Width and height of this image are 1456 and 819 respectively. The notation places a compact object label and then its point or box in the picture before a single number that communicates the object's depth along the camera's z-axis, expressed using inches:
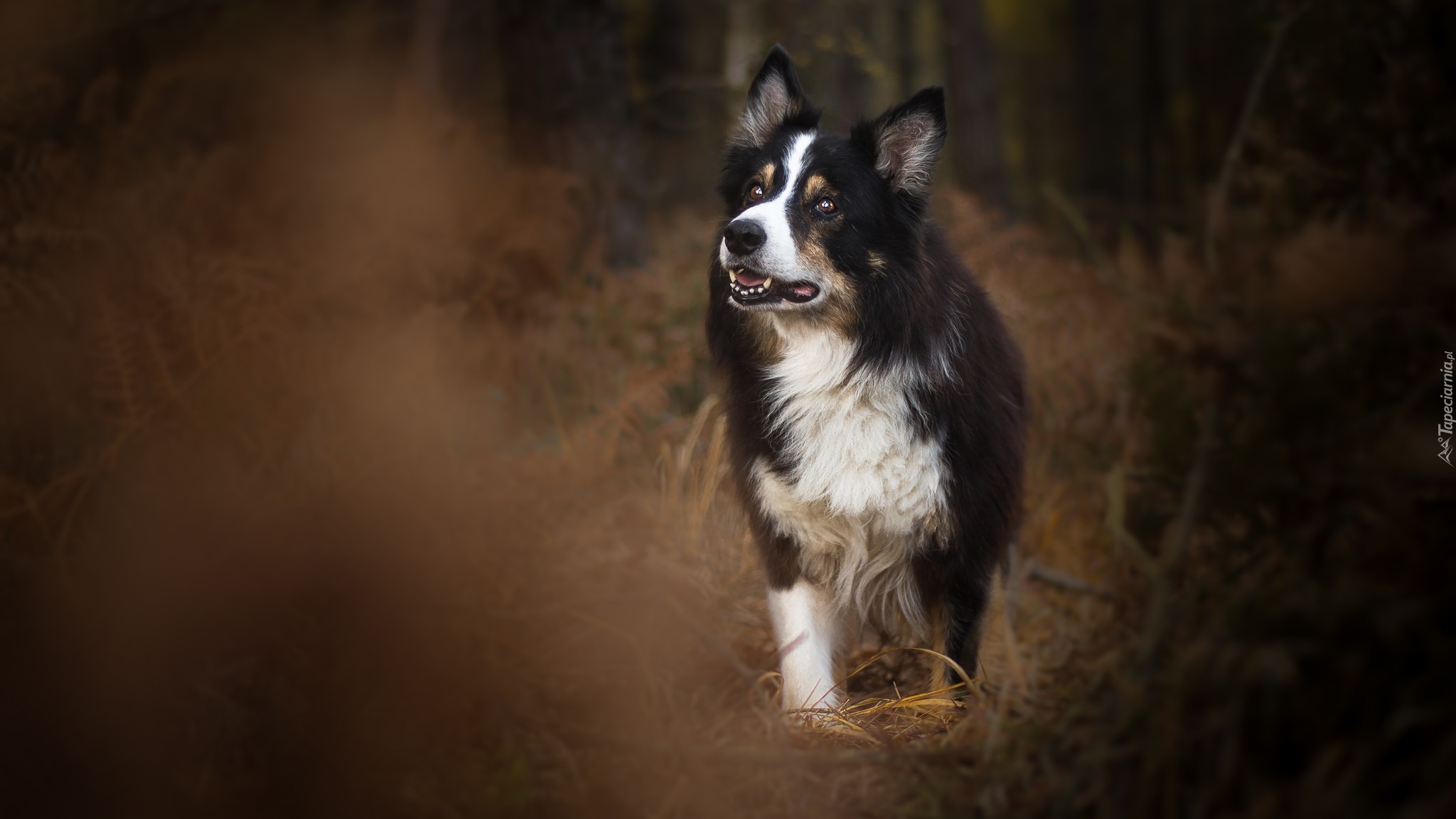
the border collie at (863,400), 134.6
